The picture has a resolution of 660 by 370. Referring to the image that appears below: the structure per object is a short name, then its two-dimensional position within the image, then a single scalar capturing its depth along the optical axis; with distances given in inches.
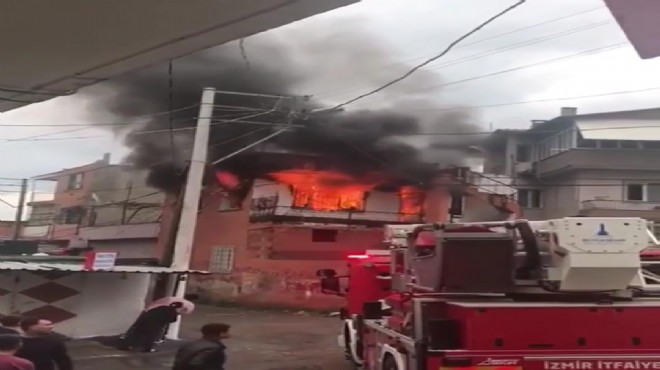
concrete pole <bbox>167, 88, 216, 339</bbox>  568.7
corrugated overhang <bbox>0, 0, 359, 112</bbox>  109.5
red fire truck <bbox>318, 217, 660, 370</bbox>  240.7
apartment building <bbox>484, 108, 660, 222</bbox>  1078.4
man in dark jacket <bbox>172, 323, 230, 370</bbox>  187.5
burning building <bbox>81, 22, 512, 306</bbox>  821.9
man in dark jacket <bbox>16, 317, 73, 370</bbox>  182.2
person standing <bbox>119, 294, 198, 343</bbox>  516.7
